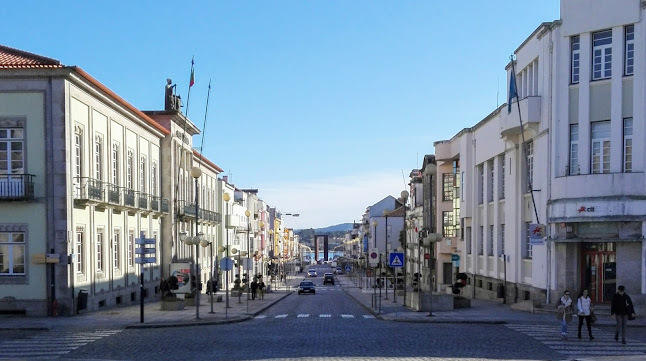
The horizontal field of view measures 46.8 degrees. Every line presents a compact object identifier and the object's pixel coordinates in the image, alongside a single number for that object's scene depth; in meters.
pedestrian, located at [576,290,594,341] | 21.25
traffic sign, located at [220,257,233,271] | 32.94
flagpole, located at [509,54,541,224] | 32.53
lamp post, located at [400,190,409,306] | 35.34
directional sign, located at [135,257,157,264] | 26.00
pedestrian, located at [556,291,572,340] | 21.12
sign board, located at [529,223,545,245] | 31.72
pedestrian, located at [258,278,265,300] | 48.75
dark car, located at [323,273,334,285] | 95.88
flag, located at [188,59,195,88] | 40.09
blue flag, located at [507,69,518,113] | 33.47
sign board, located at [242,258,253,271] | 37.02
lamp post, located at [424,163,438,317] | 28.38
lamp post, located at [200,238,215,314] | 39.68
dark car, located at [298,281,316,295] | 63.19
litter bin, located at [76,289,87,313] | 30.42
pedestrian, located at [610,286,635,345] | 20.22
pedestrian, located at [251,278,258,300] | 47.45
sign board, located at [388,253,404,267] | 33.62
